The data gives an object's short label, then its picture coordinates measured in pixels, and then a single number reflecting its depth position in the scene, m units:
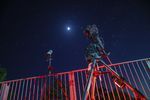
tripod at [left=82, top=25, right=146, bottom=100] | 2.21
